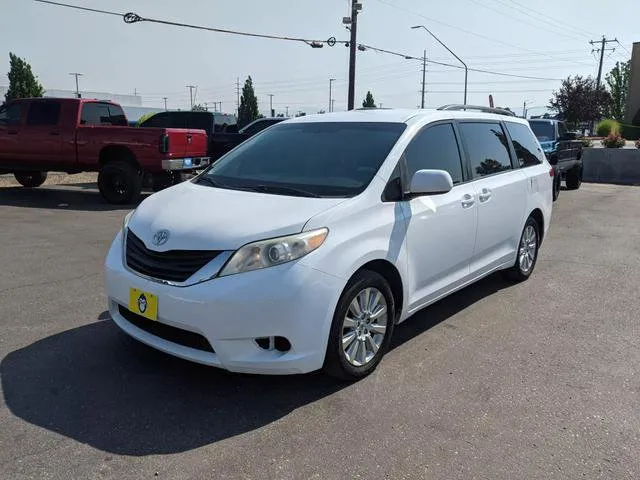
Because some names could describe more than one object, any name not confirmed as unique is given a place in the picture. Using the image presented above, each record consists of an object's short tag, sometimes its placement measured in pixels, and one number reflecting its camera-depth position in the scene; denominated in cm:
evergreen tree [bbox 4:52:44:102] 5103
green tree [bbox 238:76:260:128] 8469
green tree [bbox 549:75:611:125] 4541
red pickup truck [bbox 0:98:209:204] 1118
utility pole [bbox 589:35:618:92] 5088
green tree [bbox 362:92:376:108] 7882
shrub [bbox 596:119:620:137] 2884
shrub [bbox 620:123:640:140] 3859
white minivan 320
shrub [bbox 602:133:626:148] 2006
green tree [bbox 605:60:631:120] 5072
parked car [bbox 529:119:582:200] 1382
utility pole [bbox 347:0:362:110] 2131
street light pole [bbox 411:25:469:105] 2737
